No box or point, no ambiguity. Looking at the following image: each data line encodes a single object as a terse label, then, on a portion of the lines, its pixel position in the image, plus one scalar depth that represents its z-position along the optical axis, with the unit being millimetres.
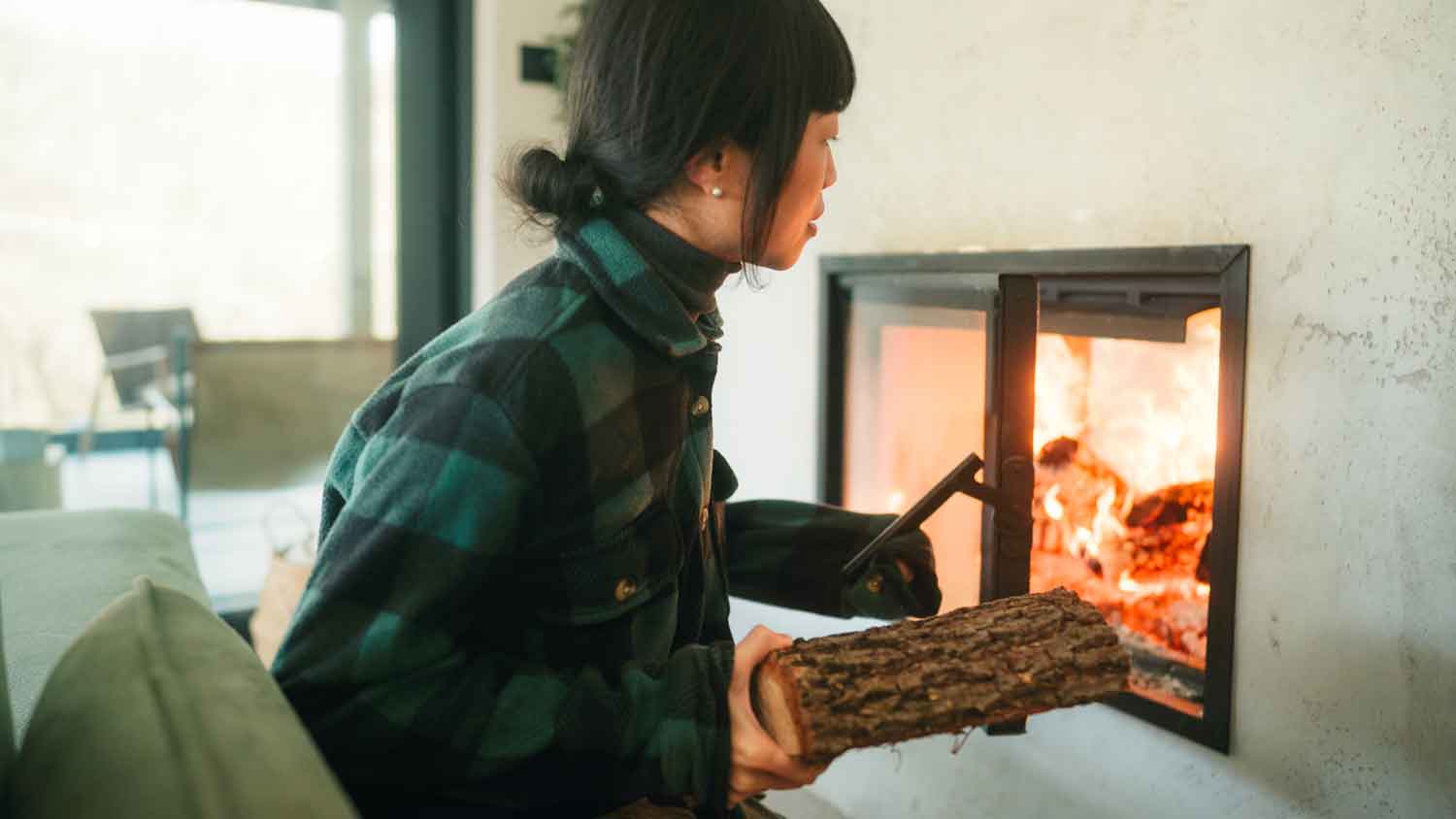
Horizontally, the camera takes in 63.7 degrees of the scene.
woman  733
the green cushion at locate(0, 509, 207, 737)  863
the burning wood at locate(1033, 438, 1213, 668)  1402
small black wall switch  2623
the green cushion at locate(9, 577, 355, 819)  480
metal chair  2475
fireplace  1236
